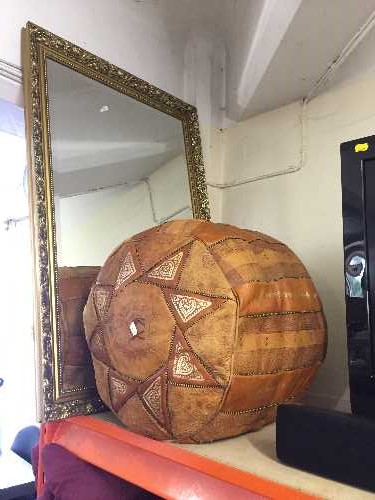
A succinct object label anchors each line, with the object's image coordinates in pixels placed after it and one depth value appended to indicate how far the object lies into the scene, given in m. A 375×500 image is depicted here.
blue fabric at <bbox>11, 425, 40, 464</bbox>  1.98
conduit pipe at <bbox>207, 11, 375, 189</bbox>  1.08
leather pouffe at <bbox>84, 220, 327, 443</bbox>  0.72
